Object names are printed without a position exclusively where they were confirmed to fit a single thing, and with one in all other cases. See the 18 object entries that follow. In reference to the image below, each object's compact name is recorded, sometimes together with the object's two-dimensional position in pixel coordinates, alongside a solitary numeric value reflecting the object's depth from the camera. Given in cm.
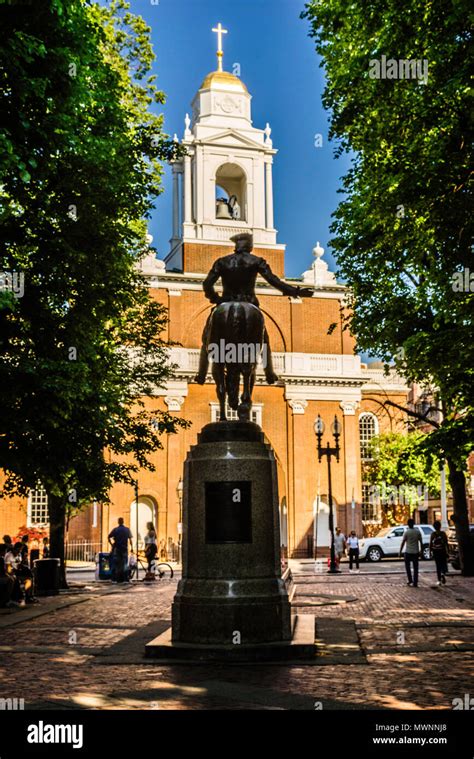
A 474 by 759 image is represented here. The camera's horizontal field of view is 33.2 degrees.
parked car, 3881
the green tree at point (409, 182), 1359
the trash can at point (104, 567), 2684
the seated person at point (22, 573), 1803
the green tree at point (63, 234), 1327
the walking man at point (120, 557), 2491
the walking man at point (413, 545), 2019
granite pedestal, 943
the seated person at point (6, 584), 1669
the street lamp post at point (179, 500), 4041
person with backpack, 2084
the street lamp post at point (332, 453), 2964
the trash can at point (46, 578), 2083
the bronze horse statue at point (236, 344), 1084
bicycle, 2708
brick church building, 4256
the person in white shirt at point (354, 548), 3268
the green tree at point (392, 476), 4800
